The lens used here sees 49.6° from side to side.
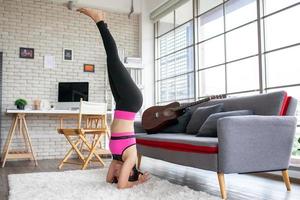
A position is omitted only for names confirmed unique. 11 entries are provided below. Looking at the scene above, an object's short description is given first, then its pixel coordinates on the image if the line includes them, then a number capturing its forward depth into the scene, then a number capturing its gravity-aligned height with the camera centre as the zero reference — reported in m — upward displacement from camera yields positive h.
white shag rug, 2.41 -0.66
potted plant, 5.28 +0.09
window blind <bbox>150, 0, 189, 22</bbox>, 5.79 +1.92
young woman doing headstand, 2.71 +0.06
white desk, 4.90 -0.32
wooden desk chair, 4.43 -0.27
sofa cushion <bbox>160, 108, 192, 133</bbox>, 4.02 -0.19
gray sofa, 2.47 -0.27
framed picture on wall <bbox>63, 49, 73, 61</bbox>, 6.12 +1.05
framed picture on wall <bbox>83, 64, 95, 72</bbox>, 6.25 +0.81
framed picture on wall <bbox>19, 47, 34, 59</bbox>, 5.79 +1.02
